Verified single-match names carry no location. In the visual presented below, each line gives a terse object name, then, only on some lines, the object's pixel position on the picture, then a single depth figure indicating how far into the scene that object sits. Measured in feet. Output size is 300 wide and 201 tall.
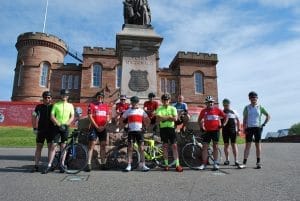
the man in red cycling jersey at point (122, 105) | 28.66
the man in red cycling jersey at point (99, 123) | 24.11
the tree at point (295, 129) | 262.26
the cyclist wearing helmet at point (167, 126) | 24.61
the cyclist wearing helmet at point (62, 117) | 24.25
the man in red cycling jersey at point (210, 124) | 25.52
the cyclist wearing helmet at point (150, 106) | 28.30
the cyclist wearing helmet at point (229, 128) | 29.22
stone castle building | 138.72
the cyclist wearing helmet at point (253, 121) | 27.02
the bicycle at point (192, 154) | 26.30
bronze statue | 39.52
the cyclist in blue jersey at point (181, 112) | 28.32
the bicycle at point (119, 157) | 25.52
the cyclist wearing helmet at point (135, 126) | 24.04
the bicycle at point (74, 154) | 23.71
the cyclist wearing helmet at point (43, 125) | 24.00
